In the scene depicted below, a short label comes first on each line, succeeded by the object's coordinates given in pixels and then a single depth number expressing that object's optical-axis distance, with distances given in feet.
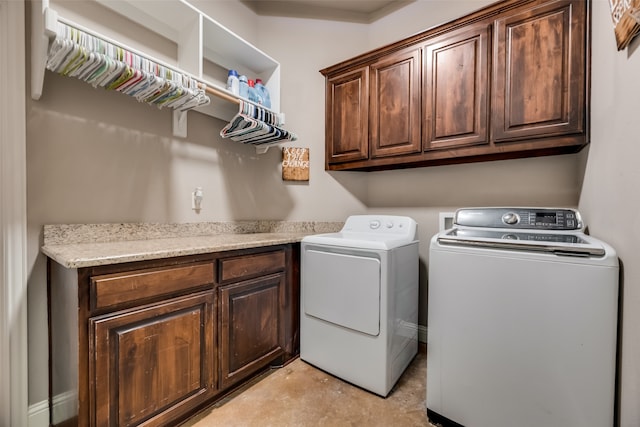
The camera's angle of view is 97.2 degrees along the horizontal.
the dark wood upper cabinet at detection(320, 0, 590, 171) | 5.04
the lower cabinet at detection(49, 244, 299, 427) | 3.58
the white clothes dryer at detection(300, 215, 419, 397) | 5.41
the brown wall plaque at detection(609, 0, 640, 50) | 2.96
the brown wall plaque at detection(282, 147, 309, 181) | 8.16
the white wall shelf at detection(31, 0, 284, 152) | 4.15
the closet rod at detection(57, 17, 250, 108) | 3.81
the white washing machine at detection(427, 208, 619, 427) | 3.49
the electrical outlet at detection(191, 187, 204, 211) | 6.42
